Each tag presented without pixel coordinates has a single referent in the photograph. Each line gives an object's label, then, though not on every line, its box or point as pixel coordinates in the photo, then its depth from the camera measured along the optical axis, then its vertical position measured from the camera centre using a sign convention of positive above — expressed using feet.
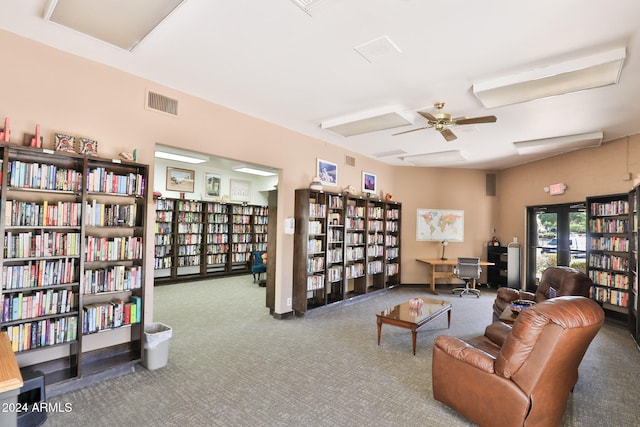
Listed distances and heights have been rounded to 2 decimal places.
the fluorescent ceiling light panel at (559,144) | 17.62 +5.04
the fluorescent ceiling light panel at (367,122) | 14.81 +4.98
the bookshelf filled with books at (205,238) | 26.96 -1.40
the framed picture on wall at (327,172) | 19.95 +3.32
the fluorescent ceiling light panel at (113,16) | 7.87 +5.25
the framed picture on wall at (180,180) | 27.48 +3.68
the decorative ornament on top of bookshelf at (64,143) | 9.88 +2.37
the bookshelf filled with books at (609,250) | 17.46 -1.13
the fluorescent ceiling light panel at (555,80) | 9.86 +4.93
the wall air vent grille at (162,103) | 12.21 +4.54
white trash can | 11.07 -4.36
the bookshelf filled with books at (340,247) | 18.03 -1.42
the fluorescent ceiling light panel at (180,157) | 24.23 +5.11
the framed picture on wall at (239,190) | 32.07 +3.33
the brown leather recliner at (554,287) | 13.78 -2.55
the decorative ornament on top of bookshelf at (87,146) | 10.34 +2.37
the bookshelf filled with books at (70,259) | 8.95 -1.18
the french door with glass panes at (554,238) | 21.67 -0.61
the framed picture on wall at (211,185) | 30.01 +3.50
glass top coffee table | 12.77 -3.73
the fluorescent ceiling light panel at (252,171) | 29.81 +5.10
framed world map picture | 27.99 -0.11
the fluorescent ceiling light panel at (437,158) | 22.53 +5.06
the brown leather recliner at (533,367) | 7.11 -3.24
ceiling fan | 12.42 +4.20
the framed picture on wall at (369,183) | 23.97 +3.22
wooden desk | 25.35 -3.25
